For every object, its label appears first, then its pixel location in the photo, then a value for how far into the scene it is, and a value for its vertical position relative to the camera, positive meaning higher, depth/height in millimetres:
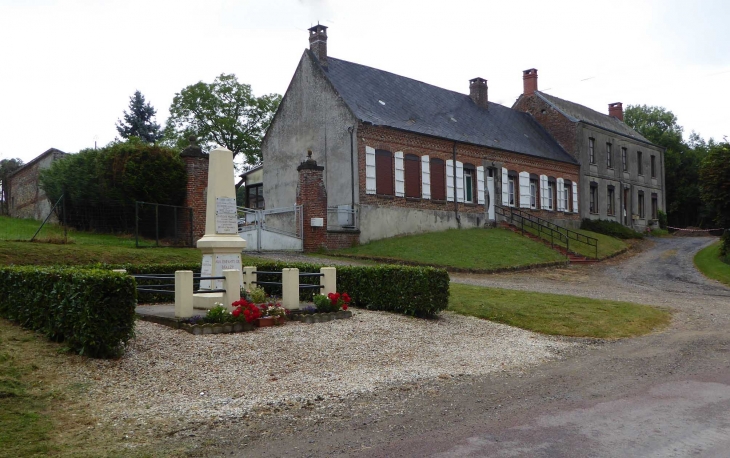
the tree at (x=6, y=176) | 37462 +5568
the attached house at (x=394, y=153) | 26125 +4467
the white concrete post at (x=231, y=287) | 10469 -638
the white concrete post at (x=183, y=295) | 9922 -726
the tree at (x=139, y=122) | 45312 +9347
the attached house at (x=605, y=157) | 38500 +5987
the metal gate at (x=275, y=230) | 23359 +731
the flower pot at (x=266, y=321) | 10102 -1182
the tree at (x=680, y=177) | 56031 +6323
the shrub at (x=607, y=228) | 37688 +1135
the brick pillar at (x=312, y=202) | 23000 +1724
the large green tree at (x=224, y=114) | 46438 +10272
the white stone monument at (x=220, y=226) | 11258 +432
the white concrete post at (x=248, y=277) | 12037 -548
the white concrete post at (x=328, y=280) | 12008 -612
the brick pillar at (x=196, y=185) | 19547 +2035
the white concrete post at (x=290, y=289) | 11273 -730
